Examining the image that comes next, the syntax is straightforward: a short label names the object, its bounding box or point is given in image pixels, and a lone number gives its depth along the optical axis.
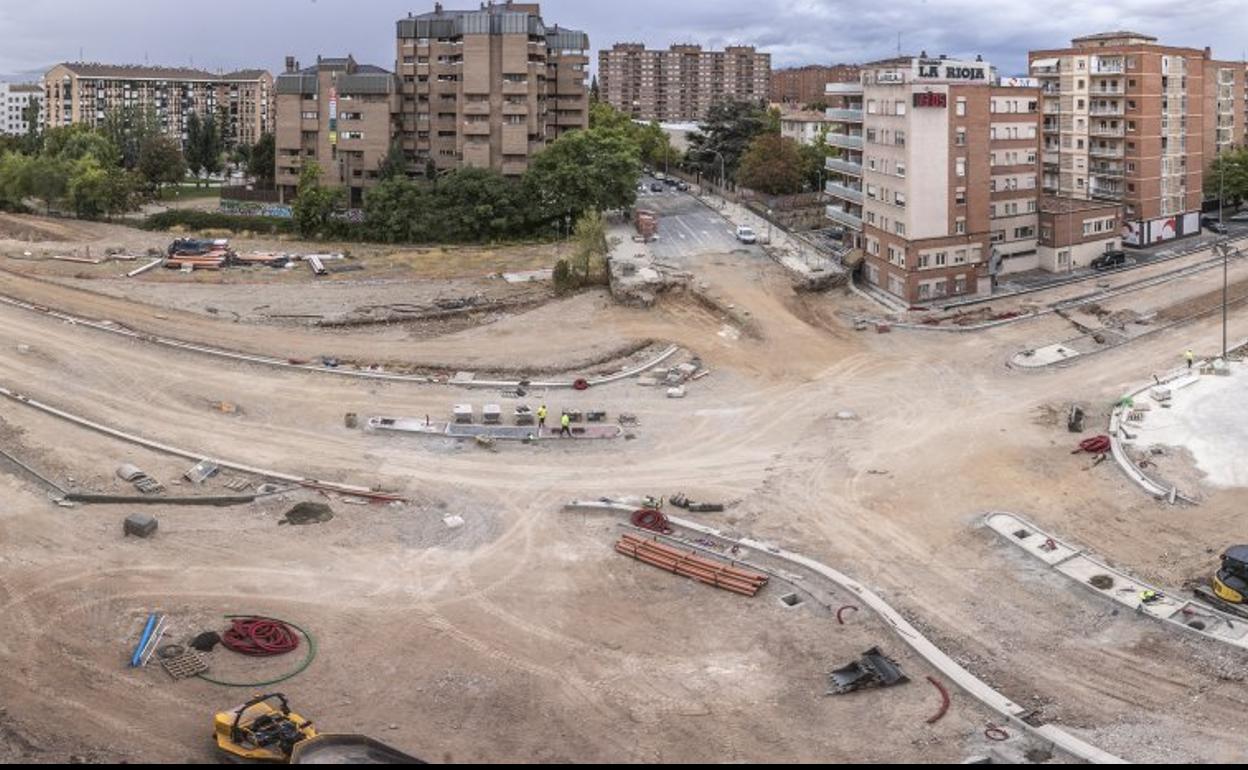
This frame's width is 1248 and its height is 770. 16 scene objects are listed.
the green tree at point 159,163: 93.12
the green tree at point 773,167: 79.38
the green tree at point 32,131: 106.62
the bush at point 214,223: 77.31
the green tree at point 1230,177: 73.06
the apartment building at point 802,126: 98.25
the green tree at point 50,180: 83.12
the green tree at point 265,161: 93.56
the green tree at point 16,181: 83.69
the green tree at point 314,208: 74.62
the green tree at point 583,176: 72.12
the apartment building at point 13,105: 177.62
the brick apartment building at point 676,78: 187.25
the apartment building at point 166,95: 141.38
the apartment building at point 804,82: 179.38
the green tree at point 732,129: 91.38
